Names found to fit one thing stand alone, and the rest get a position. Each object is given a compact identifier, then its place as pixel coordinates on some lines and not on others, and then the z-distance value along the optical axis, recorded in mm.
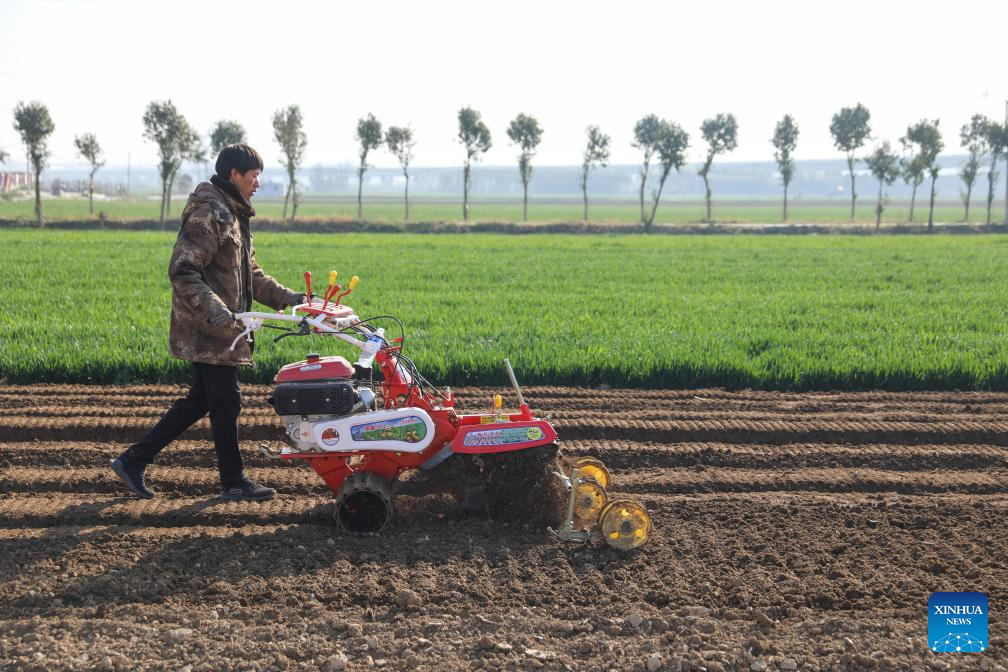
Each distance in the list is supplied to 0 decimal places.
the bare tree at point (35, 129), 40531
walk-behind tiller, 4848
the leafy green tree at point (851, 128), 52906
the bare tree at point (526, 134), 50156
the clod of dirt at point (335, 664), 3609
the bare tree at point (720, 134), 50531
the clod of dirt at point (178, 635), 3785
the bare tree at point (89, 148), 48625
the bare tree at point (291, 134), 45062
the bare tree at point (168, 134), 43156
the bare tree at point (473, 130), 49125
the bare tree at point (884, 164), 49094
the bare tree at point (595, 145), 50219
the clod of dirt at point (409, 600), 4148
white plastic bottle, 4891
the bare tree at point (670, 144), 47625
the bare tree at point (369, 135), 48625
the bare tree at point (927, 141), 47438
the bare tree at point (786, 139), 53625
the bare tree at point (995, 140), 48594
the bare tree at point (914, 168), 47188
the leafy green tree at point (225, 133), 45875
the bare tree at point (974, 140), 49081
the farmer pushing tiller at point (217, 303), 4848
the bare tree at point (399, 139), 49344
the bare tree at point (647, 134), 48812
